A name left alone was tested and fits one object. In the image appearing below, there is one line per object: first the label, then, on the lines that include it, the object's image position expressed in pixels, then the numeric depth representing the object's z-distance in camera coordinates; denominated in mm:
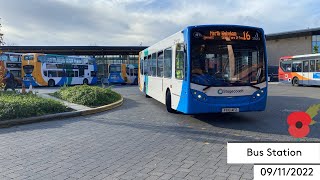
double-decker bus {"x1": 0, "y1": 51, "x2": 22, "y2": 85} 27688
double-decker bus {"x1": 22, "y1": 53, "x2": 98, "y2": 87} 28500
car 38469
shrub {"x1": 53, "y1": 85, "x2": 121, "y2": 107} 12314
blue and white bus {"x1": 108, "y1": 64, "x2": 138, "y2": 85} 35688
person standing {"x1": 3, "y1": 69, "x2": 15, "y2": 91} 19722
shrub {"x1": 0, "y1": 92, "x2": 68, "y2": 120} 8891
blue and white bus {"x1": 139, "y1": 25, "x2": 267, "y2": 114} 7961
